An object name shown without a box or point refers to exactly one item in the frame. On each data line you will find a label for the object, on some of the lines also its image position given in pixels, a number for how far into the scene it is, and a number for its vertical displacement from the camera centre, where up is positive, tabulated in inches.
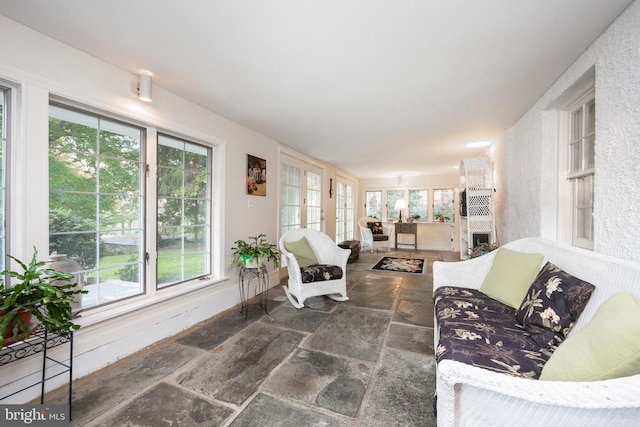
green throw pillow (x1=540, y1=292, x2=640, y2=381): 30.5 -17.5
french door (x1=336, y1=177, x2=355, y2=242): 263.0 +1.5
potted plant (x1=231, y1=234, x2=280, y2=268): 107.5 -18.7
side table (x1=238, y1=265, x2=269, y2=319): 113.8 -38.6
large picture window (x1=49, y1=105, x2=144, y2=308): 69.1 +3.1
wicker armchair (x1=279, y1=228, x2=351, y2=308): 116.6 -28.0
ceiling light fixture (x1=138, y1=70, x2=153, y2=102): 80.4 +39.1
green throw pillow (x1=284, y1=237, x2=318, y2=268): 126.5 -20.6
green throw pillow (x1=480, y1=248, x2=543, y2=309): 69.4 -18.7
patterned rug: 189.2 -43.1
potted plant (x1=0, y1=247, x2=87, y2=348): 46.3 -18.3
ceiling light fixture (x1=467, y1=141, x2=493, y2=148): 158.7 +43.4
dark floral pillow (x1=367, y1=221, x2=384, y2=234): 283.0 -17.4
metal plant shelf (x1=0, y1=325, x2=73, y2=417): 53.2 -29.8
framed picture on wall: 130.8 +18.7
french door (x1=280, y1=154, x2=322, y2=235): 167.3 +11.6
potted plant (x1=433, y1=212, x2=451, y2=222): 288.4 -5.9
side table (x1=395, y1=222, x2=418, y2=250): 282.8 -18.6
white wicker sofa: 28.0 -22.6
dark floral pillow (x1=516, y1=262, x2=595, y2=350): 50.2 -19.7
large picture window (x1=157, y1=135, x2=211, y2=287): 95.8 +0.2
